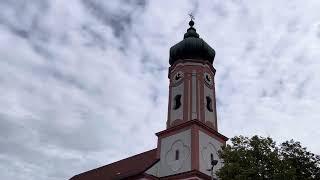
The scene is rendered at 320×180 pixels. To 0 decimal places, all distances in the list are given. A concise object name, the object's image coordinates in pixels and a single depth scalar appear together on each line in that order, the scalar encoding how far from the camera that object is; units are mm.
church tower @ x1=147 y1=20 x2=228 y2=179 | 21010
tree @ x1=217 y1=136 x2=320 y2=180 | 14357
